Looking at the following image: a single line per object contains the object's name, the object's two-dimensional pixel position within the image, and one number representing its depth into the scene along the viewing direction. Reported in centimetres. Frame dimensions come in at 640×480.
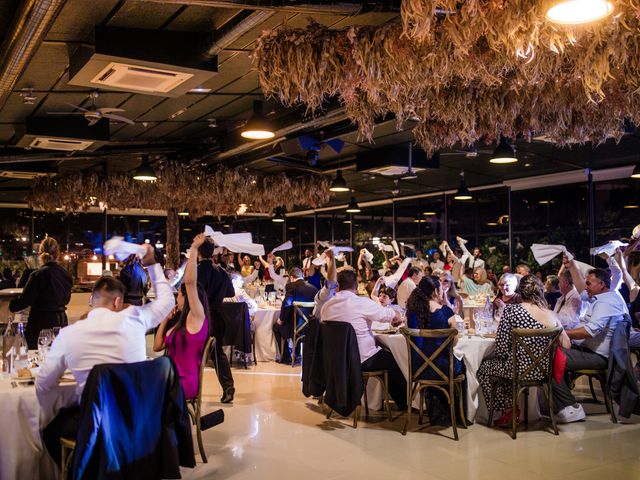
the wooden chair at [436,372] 560
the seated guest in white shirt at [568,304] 685
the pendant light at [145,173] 1147
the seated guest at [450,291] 859
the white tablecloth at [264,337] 997
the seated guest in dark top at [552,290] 819
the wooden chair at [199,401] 484
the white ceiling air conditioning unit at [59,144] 951
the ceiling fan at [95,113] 786
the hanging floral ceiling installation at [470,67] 414
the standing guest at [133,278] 1009
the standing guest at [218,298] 704
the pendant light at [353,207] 1614
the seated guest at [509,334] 572
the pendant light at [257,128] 852
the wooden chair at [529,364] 555
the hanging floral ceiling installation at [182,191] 1352
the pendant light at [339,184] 1326
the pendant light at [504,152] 985
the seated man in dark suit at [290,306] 934
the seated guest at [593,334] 609
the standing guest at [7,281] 1452
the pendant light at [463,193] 1385
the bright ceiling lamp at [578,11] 347
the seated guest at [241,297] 980
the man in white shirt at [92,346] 362
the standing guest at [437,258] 1206
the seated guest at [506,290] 776
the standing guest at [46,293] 646
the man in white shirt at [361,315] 612
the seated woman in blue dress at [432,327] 585
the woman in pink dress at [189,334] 491
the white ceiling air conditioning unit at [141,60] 595
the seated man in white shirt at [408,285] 850
